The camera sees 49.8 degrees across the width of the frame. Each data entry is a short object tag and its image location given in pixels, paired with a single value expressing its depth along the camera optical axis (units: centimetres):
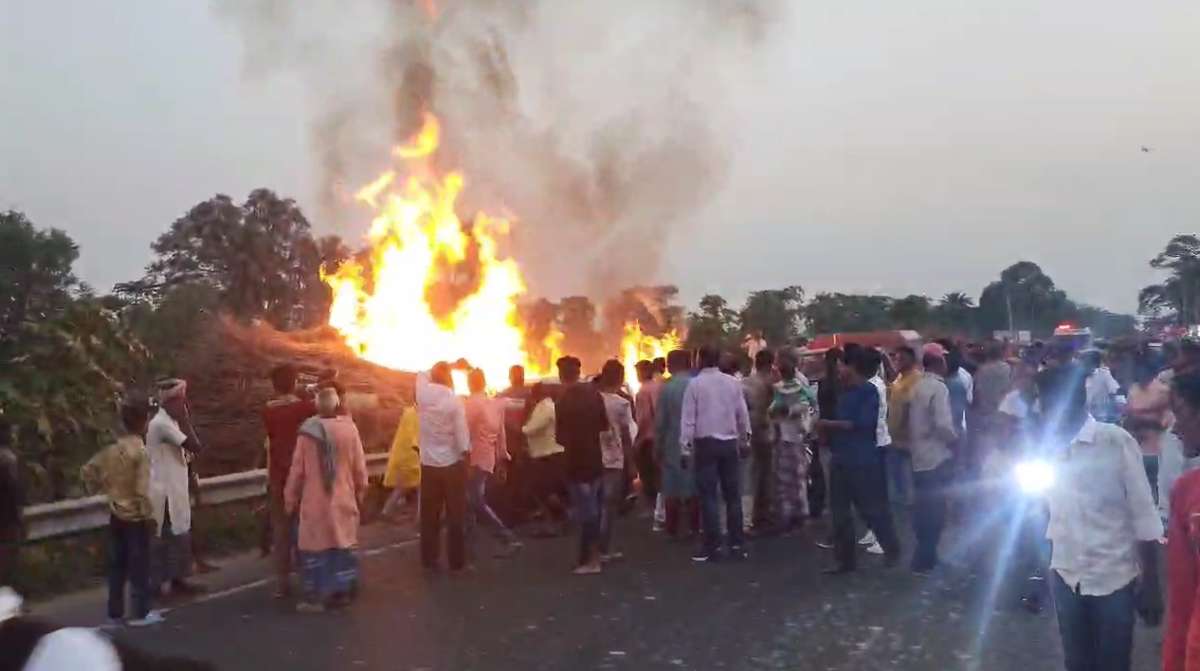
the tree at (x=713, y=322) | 5122
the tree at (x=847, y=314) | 7981
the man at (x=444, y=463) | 1144
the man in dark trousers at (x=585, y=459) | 1129
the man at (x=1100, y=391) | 1148
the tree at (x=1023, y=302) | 7091
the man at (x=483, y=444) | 1278
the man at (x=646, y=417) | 1444
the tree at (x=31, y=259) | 3566
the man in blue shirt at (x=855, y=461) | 1063
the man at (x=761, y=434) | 1359
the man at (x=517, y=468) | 1454
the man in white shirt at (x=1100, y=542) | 514
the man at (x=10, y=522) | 299
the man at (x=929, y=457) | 1041
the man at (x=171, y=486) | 1007
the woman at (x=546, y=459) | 1407
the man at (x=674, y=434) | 1274
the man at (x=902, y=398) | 1078
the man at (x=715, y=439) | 1165
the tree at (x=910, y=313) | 7494
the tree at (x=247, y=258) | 5397
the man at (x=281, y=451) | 1038
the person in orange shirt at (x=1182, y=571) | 407
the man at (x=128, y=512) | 918
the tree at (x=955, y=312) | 7825
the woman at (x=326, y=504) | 988
